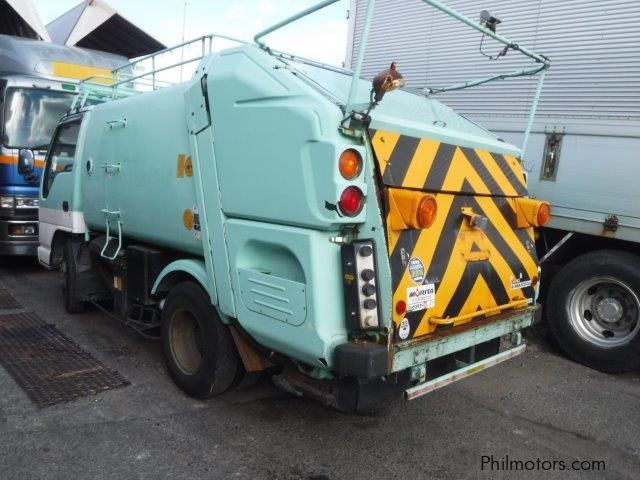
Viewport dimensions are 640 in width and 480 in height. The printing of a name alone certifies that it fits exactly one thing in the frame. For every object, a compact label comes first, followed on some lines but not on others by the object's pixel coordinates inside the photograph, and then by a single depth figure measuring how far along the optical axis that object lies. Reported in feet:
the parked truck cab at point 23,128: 24.27
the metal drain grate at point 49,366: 12.68
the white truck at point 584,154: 14.76
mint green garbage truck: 8.65
